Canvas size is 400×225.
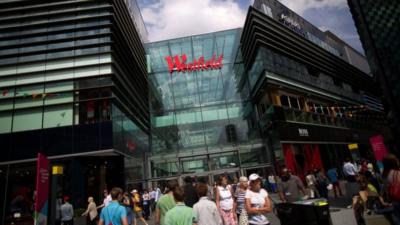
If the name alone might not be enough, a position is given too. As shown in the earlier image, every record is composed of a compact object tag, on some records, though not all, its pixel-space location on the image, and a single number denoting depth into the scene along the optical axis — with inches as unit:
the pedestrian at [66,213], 498.9
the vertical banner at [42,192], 277.0
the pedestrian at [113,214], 200.4
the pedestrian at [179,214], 163.3
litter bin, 214.0
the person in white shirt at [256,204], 197.5
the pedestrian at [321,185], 540.0
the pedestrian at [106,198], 502.9
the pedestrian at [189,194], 283.4
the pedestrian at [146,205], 658.2
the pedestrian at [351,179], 492.7
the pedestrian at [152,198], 743.0
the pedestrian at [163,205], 242.2
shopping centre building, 700.0
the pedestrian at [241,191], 292.2
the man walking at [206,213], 175.5
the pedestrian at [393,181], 185.2
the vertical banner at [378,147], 471.8
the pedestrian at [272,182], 849.2
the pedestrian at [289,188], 319.6
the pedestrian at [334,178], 591.8
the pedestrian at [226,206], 283.3
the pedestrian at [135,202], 556.9
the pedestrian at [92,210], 498.9
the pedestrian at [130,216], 276.4
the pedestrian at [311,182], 548.3
